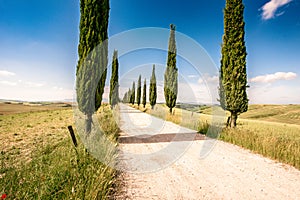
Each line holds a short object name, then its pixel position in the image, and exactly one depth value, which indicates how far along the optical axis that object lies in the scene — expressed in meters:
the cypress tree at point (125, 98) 79.81
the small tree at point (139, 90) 49.81
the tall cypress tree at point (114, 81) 27.71
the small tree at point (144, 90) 47.89
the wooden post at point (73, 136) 5.10
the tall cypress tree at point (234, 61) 10.45
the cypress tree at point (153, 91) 34.97
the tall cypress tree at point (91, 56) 7.42
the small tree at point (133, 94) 61.08
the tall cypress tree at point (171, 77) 20.88
